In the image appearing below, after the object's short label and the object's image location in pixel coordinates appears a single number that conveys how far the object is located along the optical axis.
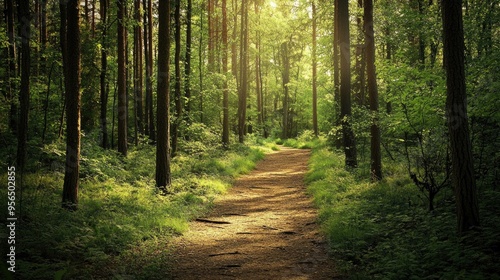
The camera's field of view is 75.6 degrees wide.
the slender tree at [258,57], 25.76
